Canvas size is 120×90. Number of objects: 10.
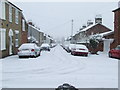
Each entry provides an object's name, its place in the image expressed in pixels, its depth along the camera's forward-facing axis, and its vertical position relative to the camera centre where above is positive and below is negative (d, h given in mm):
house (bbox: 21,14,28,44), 31002 +1167
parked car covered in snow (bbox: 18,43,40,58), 19812 -939
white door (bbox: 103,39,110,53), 34244 -660
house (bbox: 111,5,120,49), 29702 +1735
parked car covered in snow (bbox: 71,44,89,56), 25734 -1076
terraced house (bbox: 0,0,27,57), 19561 +1228
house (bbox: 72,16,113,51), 56116 +3032
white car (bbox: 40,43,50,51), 39206 -1314
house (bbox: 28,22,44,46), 55281 +1959
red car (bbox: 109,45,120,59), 22378 -1231
